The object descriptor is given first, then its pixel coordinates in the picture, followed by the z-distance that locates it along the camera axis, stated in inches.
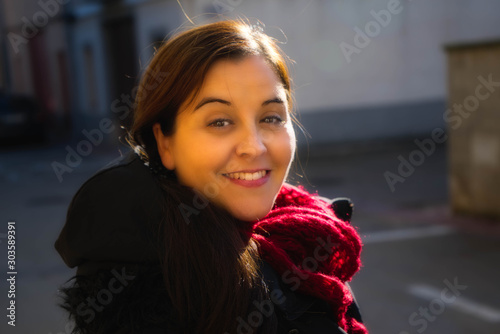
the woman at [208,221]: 50.3
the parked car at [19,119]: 659.4
